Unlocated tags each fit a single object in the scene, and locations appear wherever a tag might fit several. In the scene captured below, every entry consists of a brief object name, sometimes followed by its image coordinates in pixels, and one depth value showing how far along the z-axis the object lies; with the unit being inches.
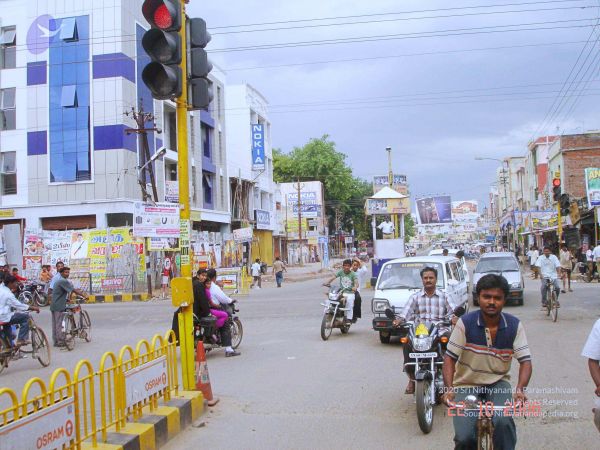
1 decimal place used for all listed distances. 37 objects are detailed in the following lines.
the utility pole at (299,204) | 2326.5
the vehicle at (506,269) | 709.9
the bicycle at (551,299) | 565.6
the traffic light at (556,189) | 952.1
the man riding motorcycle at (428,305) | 285.4
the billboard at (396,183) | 1635.5
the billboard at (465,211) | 3698.3
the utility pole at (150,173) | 1063.9
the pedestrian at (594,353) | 158.6
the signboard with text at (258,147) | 1945.1
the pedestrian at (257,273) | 1268.5
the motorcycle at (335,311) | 508.1
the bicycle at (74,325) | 509.0
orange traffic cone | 293.1
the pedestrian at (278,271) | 1299.2
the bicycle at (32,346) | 409.1
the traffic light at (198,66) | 280.8
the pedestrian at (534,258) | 1126.7
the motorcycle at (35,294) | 978.1
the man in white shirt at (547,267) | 588.5
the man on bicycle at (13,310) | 413.7
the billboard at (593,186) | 1080.2
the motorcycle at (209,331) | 429.1
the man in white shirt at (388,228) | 1225.6
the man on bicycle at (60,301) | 502.1
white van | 465.1
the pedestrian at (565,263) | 837.8
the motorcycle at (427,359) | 238.1
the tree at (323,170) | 3117.6
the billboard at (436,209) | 2346.2
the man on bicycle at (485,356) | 161.6
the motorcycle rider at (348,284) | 522.1
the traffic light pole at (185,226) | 281.0
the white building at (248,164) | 1900.8
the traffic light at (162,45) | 259.1
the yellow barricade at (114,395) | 169.8
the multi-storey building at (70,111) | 1219.2
